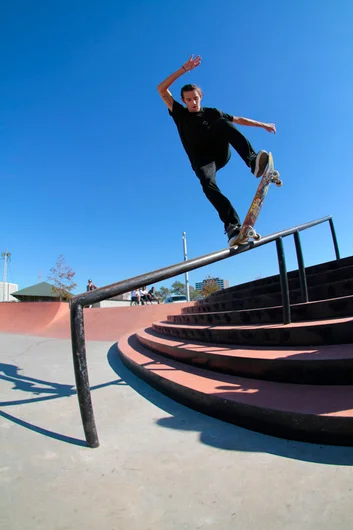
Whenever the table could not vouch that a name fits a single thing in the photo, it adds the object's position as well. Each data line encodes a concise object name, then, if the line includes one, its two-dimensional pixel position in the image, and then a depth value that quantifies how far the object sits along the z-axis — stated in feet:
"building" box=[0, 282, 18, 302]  175.32
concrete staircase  3.69
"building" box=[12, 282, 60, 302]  141.28
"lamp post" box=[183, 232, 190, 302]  69.69
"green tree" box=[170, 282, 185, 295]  221.15
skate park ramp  23.66
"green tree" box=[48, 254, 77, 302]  109.29
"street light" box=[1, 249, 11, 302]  185.14
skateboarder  7.76
